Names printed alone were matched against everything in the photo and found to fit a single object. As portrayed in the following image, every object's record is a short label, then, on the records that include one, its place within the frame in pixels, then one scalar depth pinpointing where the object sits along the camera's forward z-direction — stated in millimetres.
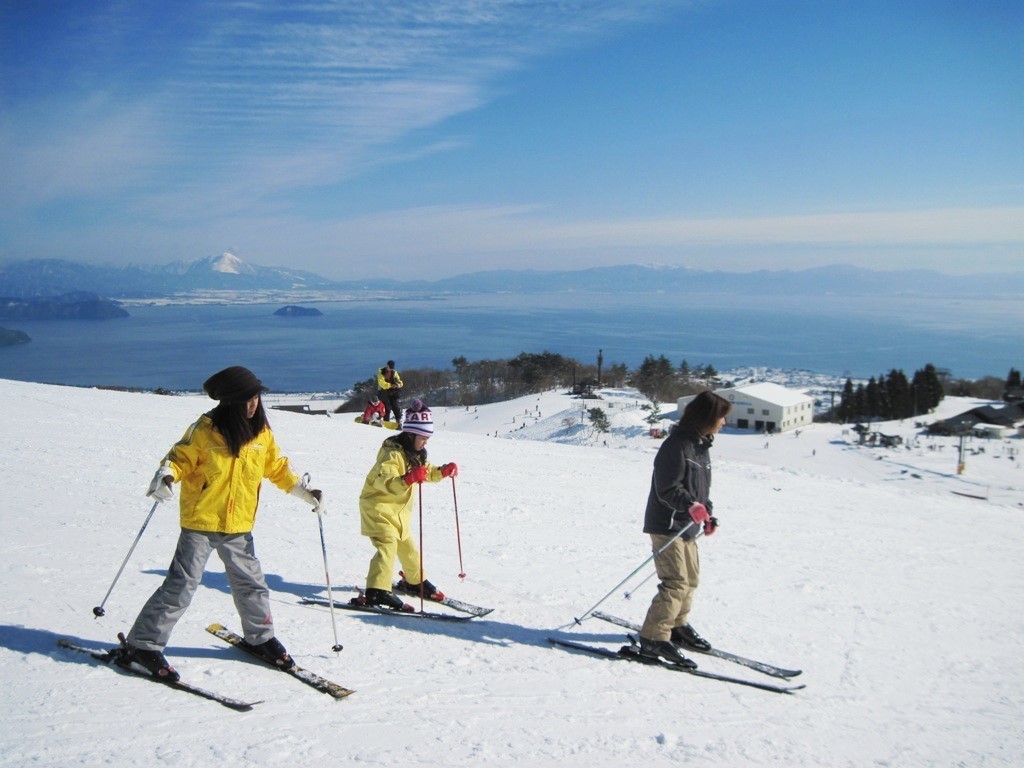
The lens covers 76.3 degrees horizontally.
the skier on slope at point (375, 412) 15438
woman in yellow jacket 3061
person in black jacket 3873
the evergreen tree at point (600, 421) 37062
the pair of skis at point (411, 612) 4355
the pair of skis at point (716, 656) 3781
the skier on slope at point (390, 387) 14352
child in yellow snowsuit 4383
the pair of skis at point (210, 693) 2910
